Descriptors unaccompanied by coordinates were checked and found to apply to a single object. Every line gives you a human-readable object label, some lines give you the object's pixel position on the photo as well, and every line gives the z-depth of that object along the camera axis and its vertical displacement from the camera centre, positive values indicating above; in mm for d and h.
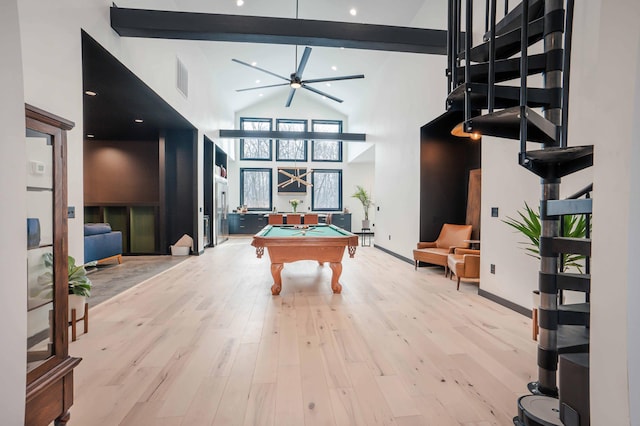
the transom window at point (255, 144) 12148 +2339
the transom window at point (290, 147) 12305 +2257
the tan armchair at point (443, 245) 5031 -652
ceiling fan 5930 +2512
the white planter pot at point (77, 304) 2709 -855
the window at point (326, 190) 12453 +608
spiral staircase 1523 +259
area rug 4046 -1116
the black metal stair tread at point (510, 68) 1729 +815
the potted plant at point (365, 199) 11142 +251
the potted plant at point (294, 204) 11403 +49
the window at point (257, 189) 12234 +619
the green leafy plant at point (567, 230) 2230 -171
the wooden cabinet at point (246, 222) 11539 -616
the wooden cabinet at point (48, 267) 1400 -296
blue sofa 5098 -671
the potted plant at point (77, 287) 2705 -712
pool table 3854 -540
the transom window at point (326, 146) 12430 +2351
